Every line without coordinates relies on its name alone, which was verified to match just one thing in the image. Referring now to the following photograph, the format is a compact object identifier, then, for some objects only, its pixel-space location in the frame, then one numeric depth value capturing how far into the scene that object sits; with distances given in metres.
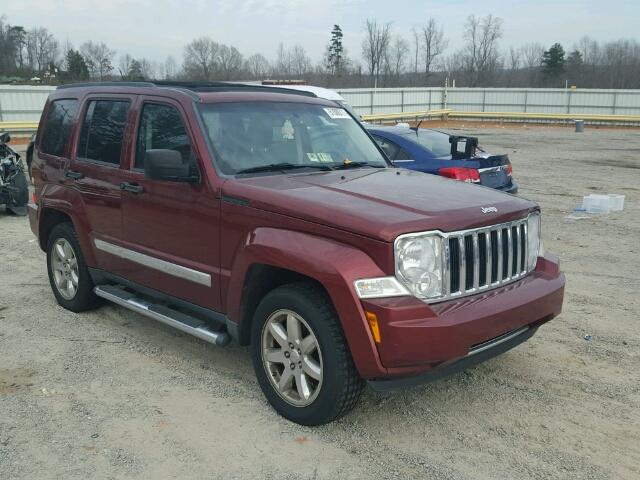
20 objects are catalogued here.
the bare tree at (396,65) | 83.25
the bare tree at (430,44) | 86.88
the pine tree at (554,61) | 74.09
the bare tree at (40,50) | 75.31
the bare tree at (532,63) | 84.79
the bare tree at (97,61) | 70.88
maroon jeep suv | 3.41
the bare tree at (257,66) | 72.15
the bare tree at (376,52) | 83.25
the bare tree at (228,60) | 72.00
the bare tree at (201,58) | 69.00
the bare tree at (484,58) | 80.00
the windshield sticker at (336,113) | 5.26
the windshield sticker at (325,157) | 4.81
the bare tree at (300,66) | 79.03
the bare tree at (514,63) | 84.88
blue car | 8.33
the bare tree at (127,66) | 69.97
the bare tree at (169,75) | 64.29
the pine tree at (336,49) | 95.44
